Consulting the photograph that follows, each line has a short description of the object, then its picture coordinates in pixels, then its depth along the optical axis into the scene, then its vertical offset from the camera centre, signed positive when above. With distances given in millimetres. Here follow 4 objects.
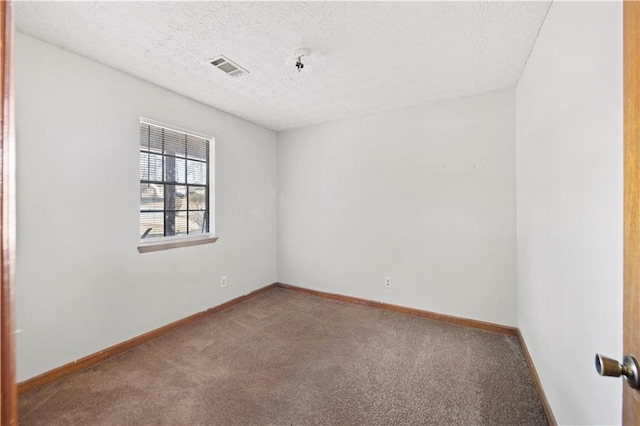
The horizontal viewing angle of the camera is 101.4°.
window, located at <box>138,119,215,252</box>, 2617 +284
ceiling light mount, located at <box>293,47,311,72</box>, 1974 +1223
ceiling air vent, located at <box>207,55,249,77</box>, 2125 +1257
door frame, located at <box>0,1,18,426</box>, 509 -24
